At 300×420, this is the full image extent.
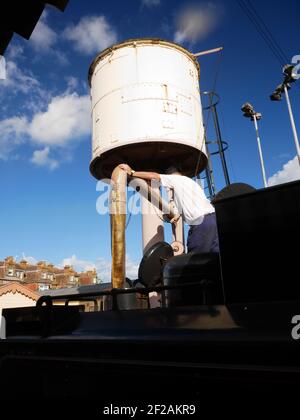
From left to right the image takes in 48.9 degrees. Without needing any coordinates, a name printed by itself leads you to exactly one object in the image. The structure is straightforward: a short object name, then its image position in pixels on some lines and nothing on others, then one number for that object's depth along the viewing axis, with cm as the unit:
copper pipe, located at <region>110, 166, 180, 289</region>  867
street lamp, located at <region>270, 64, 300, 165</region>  1349
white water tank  940
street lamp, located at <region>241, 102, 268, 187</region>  1719
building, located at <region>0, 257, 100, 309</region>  5819
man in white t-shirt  458
